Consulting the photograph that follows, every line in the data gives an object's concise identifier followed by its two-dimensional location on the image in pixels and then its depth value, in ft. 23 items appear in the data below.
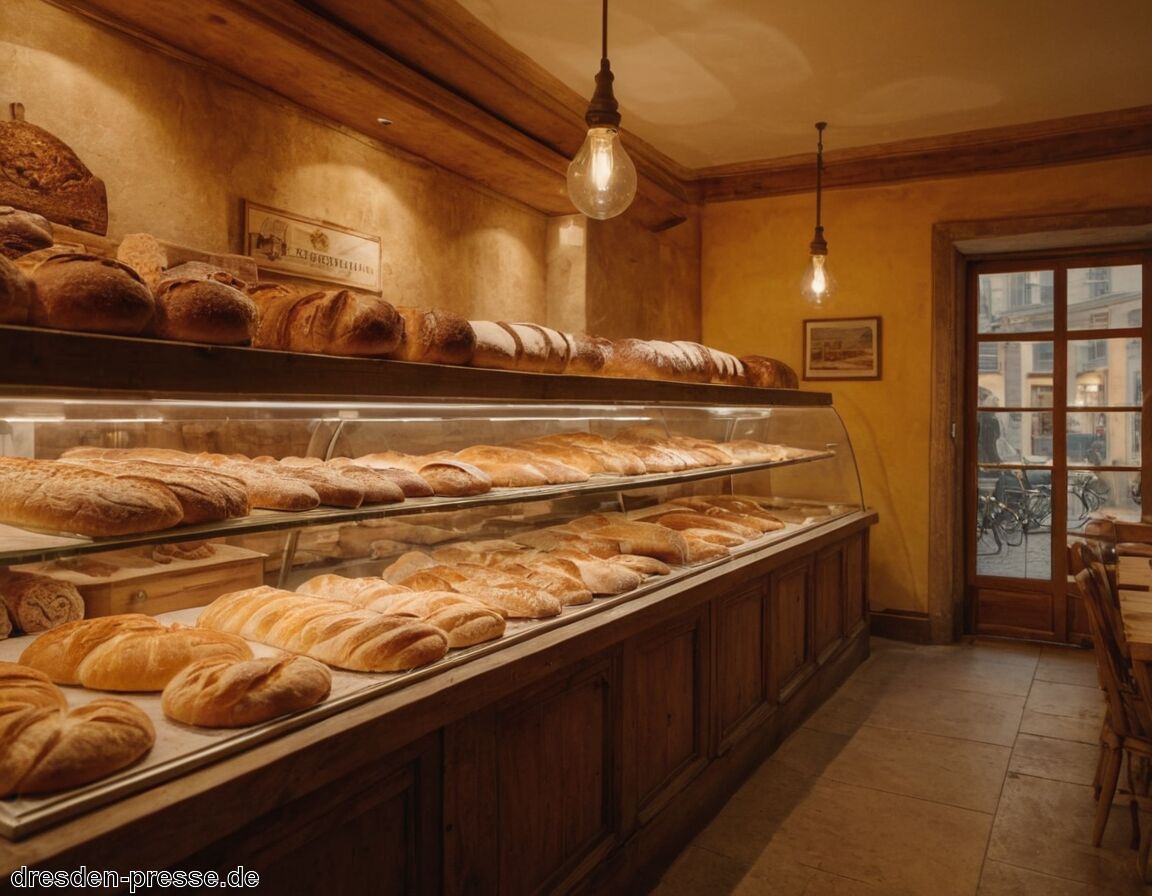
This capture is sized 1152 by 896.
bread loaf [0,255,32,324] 4.57
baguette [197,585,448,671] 6.22
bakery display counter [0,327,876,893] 4.76
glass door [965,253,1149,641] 18.63
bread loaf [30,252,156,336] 4.79
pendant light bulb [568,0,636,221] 9.45
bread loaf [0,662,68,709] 4.74
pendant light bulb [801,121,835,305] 16.56
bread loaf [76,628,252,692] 5.56
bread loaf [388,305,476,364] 7.55
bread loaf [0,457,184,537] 5.06
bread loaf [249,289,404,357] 6.58
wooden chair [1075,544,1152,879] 9.46
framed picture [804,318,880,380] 19.85
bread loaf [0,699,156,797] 4.27
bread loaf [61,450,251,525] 5.58
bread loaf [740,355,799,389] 15.66
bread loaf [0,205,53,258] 5.49
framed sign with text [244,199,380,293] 11.01
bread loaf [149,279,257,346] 5.40
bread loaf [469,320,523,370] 8.42
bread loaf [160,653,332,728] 5.12
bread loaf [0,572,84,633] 6.36
